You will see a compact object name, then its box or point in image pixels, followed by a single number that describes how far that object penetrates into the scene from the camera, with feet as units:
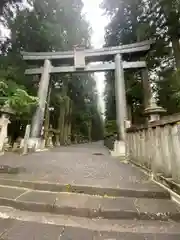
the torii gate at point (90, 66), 29.63
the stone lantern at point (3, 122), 22.21
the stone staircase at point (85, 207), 5.67
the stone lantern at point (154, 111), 16.97
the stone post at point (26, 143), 23.41
